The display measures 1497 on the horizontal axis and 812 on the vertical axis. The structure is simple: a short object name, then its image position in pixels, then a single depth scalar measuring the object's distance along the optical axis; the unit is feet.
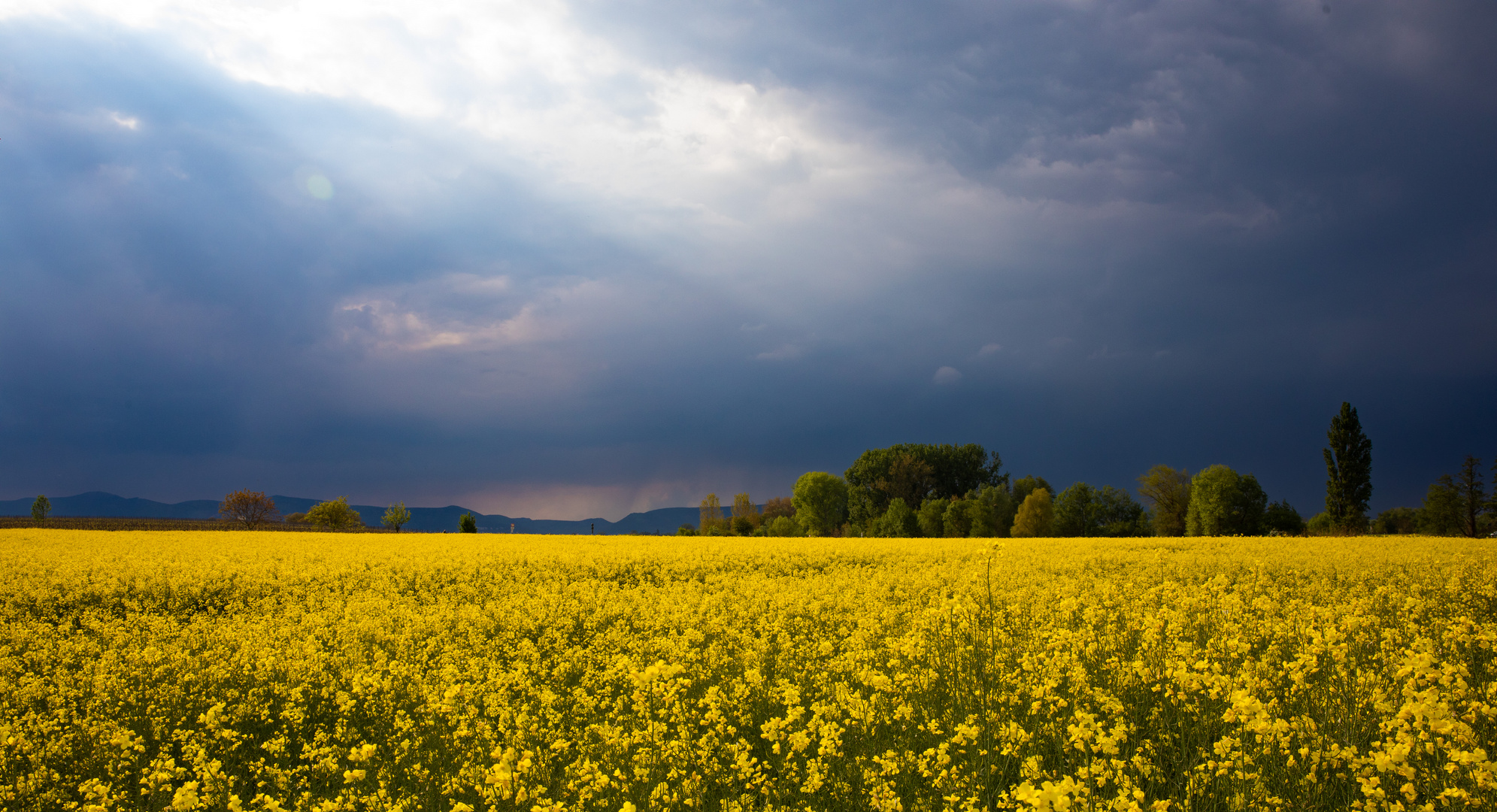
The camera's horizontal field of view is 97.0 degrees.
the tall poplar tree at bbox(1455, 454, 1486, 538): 209.97
